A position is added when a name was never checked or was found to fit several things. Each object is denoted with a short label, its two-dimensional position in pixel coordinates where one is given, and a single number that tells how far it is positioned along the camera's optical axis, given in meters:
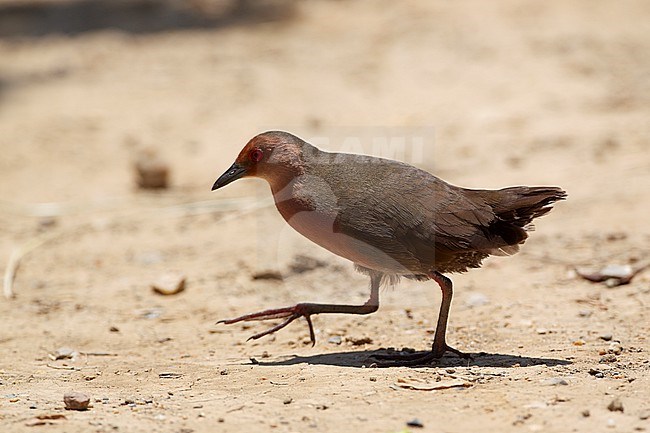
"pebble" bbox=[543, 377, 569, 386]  7.80
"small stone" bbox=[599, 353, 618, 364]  8.59
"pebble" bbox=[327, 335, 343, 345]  10.24
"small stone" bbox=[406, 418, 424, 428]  6.90
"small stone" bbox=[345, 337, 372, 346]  10.05
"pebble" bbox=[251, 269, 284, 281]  12.73
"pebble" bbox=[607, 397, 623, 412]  7.05
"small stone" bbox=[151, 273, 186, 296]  12.48
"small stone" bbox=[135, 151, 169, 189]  17.16
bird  8.87
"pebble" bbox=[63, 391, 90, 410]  7.48
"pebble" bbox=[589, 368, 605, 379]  8.07
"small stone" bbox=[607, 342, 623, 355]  8.92
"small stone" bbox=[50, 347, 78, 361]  10.07
